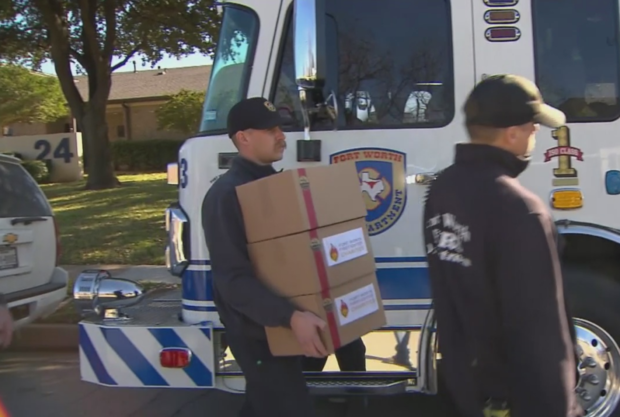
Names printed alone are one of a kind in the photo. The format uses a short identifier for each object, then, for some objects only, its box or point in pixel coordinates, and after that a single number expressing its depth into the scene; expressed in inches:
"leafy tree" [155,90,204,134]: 1273.4
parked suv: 216.4
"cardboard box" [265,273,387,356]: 113.2
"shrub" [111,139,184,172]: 1206.3
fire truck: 146.9
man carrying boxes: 111.7
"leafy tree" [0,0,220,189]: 693.9
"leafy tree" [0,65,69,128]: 1320.1
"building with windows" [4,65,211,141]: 1524.4
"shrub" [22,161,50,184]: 876.6
